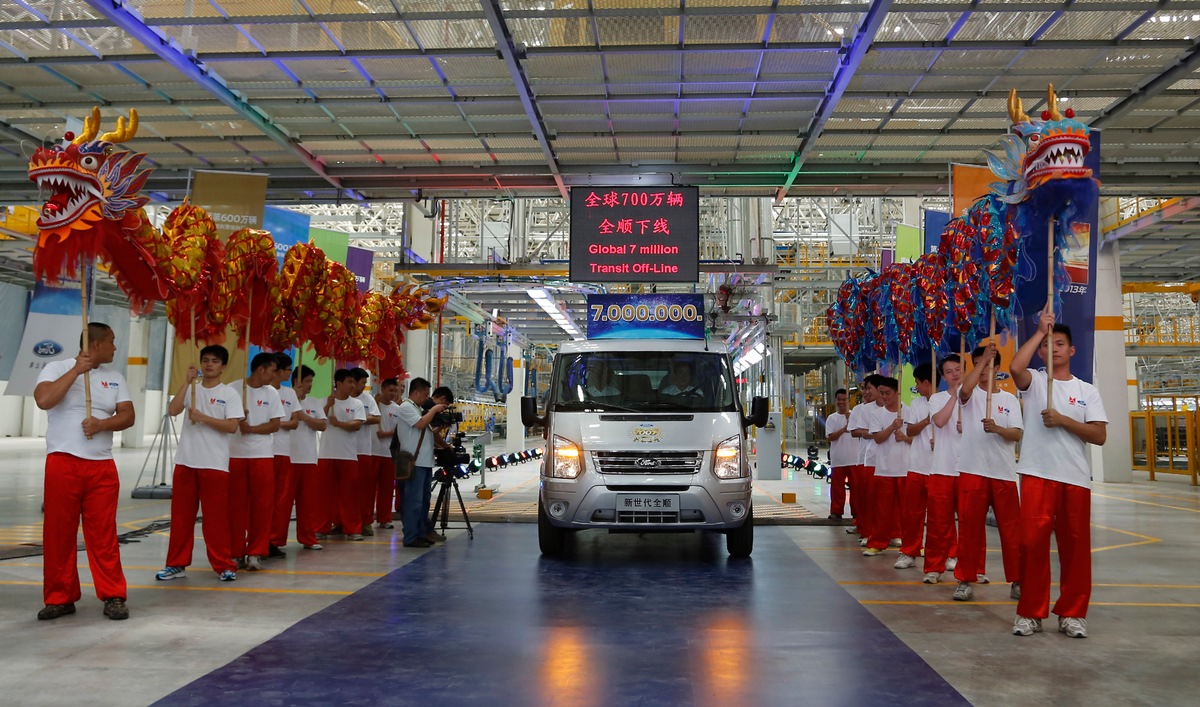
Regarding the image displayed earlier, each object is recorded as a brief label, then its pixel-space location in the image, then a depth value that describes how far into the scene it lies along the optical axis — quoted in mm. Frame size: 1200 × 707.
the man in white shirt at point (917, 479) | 7371
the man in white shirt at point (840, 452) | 9891
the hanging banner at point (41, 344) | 11953
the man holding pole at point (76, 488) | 5223
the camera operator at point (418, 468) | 8453
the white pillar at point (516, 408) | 26422
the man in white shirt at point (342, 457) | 8680
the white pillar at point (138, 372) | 28594
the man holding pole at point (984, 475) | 5957
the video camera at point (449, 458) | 8789
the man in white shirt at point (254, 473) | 6832
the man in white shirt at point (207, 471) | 6414
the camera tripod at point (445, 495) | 8914
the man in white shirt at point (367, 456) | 9031
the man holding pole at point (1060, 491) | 5039
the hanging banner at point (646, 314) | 11672
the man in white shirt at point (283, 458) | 7633
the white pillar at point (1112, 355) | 17156
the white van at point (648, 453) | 7254
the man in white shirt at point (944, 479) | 6719
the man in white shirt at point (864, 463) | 8719
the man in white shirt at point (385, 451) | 9258
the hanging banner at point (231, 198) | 10617
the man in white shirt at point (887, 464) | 8094
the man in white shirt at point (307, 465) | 8172
